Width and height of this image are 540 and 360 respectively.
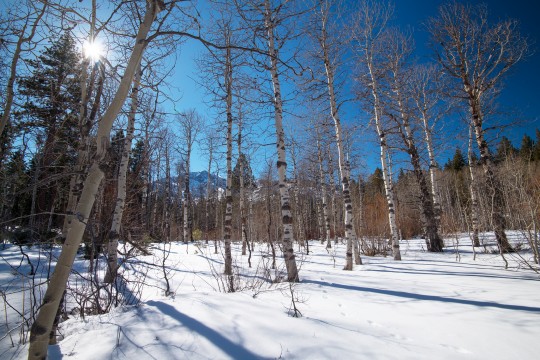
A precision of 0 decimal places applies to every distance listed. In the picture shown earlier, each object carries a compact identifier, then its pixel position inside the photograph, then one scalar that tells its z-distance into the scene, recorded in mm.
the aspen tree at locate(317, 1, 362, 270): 7457
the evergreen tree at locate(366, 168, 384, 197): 37881
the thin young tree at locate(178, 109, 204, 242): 19762
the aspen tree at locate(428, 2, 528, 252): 9180
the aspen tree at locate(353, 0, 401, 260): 9406
